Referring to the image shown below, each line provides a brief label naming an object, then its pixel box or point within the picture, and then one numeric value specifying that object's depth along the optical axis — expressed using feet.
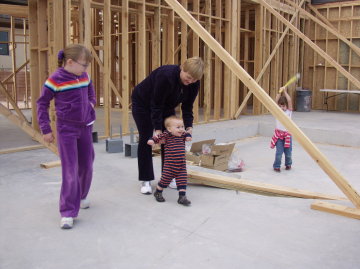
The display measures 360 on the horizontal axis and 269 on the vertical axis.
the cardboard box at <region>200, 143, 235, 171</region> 17.37
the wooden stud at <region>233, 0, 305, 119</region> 34.50
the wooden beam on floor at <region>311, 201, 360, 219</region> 10.19
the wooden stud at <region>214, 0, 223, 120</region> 29.66
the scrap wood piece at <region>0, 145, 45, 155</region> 17.93
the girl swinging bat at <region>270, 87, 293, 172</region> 17.74
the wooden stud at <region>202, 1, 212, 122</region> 28.78
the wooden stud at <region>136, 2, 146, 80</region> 23.39
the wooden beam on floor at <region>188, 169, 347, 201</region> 11.97
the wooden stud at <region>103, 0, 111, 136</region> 21.44
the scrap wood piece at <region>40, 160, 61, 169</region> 15.34
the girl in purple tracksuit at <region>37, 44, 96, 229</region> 9.14
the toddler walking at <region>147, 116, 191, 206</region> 11.15
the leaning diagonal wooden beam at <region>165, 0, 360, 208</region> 10.34
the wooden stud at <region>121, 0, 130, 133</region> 22.41
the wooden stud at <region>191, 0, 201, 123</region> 27.37
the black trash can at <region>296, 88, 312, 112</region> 40.14
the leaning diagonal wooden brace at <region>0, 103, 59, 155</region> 14.06
